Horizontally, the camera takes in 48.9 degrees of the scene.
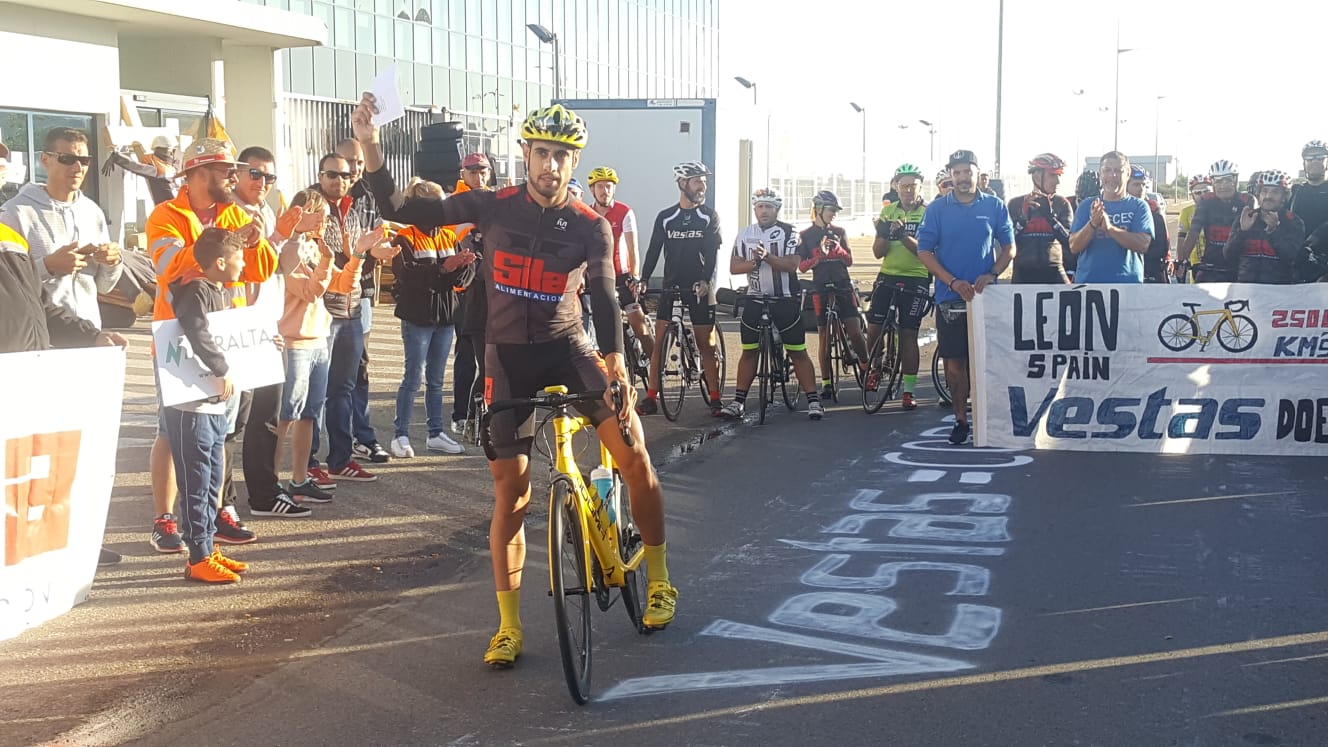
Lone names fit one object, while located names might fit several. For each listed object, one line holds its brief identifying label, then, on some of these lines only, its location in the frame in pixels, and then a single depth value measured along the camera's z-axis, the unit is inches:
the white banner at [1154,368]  419.5
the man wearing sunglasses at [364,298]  358.9
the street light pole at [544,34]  1251.2
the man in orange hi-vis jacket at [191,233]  271.7
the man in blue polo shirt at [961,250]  433.7
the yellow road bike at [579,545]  199.8
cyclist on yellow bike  219.1
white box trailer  837.8
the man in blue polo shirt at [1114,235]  439.8
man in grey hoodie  277.7
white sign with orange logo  224.7
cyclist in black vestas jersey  487.5
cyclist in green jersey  501.4
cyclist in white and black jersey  485.4
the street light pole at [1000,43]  1200.2
